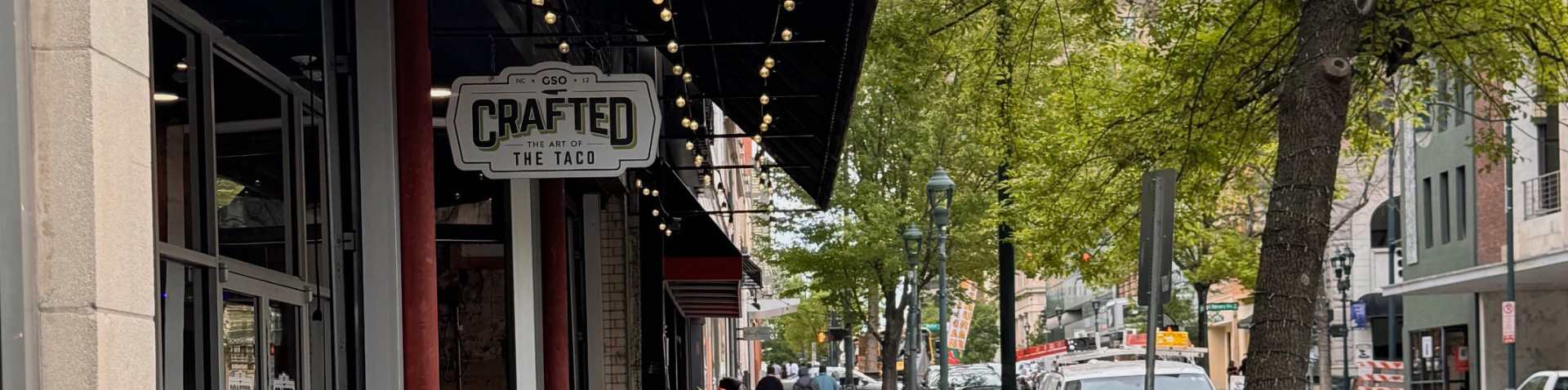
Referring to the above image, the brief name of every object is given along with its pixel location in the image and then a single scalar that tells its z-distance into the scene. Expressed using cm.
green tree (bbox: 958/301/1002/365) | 10030
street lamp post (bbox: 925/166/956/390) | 2628
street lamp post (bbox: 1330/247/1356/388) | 4362
